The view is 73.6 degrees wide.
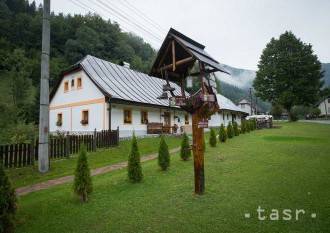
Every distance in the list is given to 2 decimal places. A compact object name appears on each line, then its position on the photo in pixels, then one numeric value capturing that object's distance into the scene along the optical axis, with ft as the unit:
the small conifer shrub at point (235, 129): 63.82
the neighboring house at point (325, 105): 216.13
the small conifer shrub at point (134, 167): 23.11
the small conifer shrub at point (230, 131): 58.70
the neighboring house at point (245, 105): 253.44
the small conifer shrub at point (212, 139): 44.93
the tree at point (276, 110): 191.24
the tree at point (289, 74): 132.46
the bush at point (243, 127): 73.28
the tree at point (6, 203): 12.95
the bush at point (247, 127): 77.88
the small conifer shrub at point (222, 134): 51.26
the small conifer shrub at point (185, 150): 32.76
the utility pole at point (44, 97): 31.30
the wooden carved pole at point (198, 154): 18.94
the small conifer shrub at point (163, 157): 27.40
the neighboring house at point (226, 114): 120.78
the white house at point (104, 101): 63.26
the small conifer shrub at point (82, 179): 18.40
